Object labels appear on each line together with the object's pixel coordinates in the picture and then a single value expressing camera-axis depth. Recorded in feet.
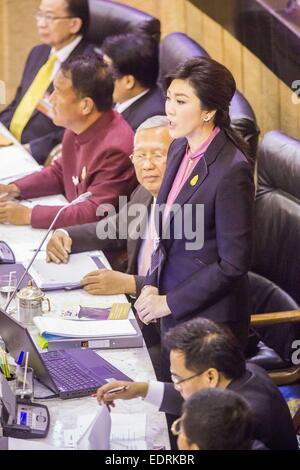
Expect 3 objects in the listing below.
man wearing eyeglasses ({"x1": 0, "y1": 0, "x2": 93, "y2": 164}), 36.19
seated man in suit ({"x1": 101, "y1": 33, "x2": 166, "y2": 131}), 30.83
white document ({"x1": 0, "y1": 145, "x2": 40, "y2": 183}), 31.50
